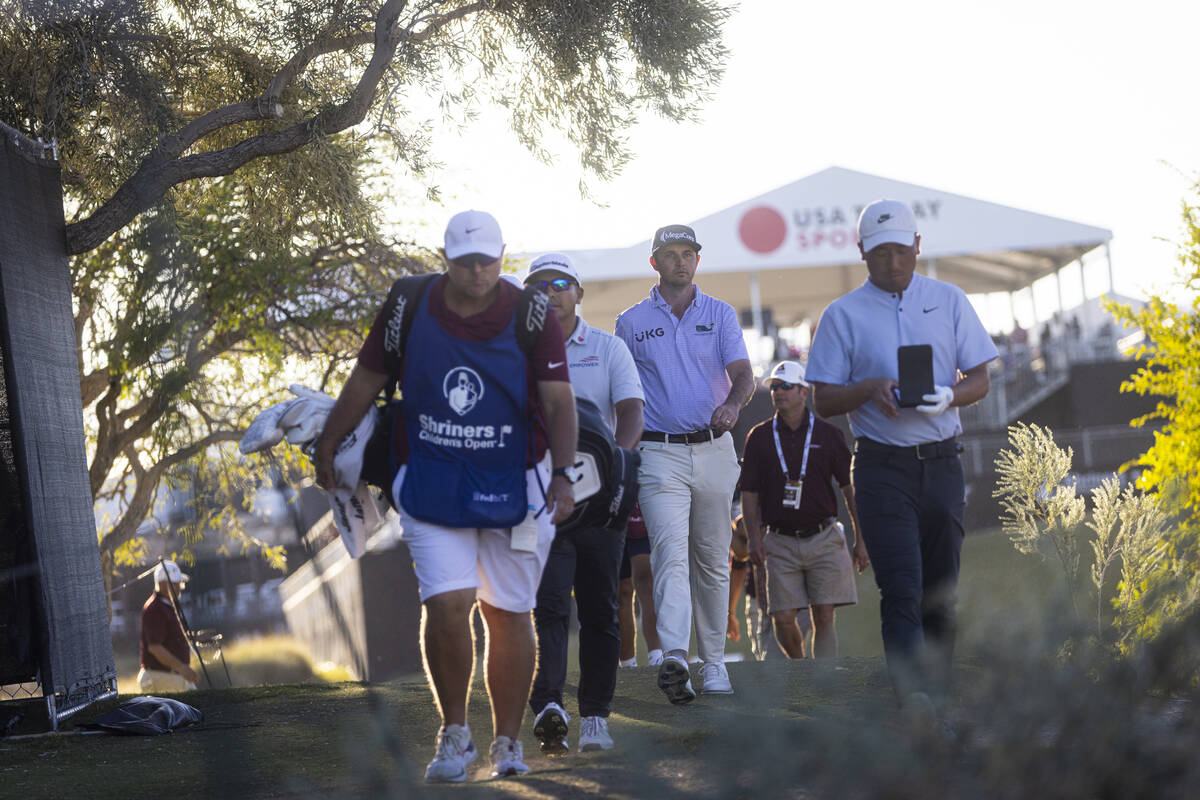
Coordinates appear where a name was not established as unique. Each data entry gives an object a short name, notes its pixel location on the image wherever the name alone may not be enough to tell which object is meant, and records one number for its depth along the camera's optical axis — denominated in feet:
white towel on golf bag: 32.65
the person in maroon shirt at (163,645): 95.35
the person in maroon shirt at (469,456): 31.37
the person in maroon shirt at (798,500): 62.03
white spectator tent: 212.02
